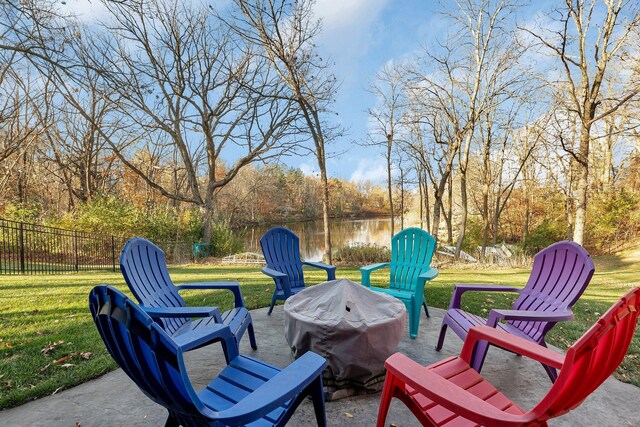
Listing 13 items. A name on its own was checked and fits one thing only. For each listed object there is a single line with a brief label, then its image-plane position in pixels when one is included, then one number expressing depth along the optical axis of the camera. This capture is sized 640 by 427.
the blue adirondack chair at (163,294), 2.29
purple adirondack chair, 2.34
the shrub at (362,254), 11.49
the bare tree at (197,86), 12.62
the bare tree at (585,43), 7.87
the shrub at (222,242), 14.52
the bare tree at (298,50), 9.59
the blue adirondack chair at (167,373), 1.14
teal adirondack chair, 3.87
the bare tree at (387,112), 15.63
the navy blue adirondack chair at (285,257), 3.99
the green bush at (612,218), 14.21
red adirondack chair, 1.17
